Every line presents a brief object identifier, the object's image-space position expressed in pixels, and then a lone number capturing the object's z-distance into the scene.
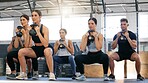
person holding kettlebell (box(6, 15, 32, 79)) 3.38
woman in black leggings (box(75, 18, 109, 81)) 3.36
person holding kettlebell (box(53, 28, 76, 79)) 4.05
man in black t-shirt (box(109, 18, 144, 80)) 3.55
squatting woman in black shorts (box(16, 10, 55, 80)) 3.13
